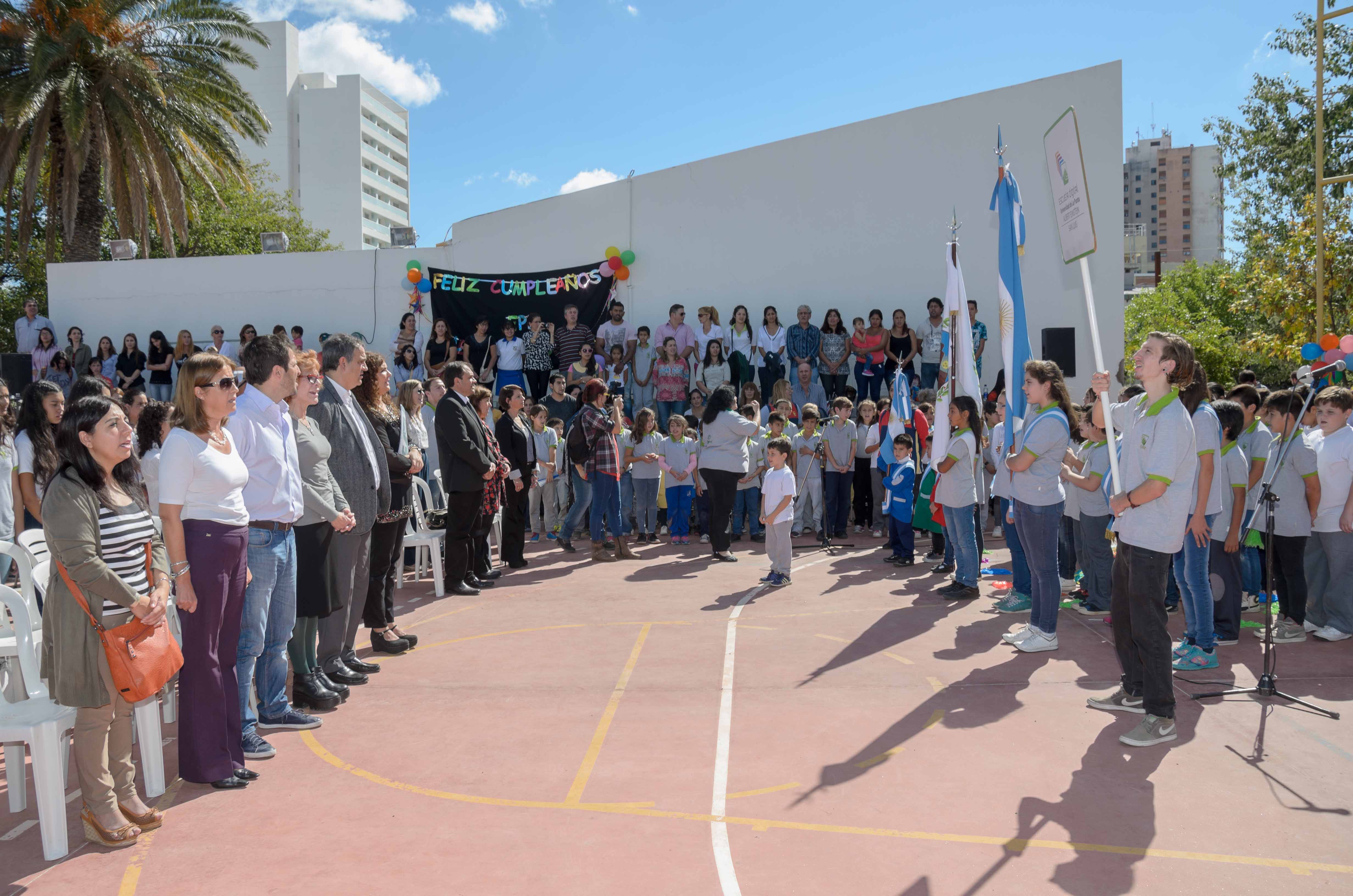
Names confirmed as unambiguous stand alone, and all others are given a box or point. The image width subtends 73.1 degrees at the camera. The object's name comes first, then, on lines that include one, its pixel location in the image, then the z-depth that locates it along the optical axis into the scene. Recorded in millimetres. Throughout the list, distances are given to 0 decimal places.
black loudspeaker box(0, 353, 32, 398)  15172
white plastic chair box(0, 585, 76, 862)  3617
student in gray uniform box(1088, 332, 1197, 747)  4598
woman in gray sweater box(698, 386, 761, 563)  10297
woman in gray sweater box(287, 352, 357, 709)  5047
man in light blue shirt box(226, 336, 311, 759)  4504
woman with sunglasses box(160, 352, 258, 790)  4055
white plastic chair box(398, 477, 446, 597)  8586
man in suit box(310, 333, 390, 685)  5465
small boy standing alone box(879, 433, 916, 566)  9727
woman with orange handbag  3629
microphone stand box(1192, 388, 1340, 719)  5180
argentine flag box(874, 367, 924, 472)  10695
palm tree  16969
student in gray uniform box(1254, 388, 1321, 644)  6562
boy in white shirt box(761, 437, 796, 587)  8586
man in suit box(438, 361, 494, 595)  7922
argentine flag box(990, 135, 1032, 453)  6992
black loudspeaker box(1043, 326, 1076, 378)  13625
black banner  16734
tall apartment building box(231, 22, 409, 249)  74625
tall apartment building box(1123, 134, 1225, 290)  109125
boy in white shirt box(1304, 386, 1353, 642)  6457
